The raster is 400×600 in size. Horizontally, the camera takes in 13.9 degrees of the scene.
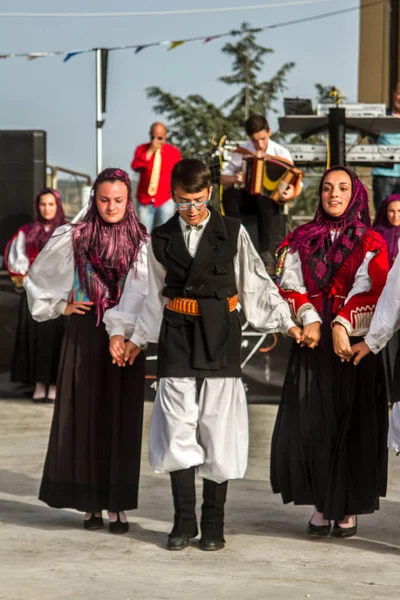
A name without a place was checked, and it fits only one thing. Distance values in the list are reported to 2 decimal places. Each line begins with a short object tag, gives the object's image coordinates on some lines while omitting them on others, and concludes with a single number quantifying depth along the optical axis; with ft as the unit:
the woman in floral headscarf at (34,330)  44.59
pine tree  100.70
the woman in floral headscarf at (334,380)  23.78
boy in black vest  22.70
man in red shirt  49.86
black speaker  48.72
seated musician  45.65
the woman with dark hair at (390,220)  40.10
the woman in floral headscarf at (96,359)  24.54
